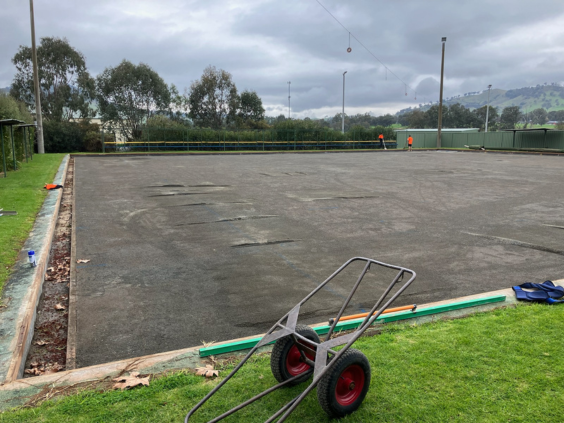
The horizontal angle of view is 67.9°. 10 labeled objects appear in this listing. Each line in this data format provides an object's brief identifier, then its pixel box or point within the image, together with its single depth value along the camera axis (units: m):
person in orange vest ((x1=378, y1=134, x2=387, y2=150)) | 45.88
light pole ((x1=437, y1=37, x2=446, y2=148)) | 44.36
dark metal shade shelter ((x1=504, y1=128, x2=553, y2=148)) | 38.41
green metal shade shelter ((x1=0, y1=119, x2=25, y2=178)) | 13.62
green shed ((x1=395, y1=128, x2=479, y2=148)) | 53.31
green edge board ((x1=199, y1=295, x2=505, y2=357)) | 3.71
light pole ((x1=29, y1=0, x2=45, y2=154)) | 30.28
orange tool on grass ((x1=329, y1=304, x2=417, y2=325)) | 4.36
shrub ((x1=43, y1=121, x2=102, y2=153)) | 39.25
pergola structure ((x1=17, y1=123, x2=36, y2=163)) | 21.39
